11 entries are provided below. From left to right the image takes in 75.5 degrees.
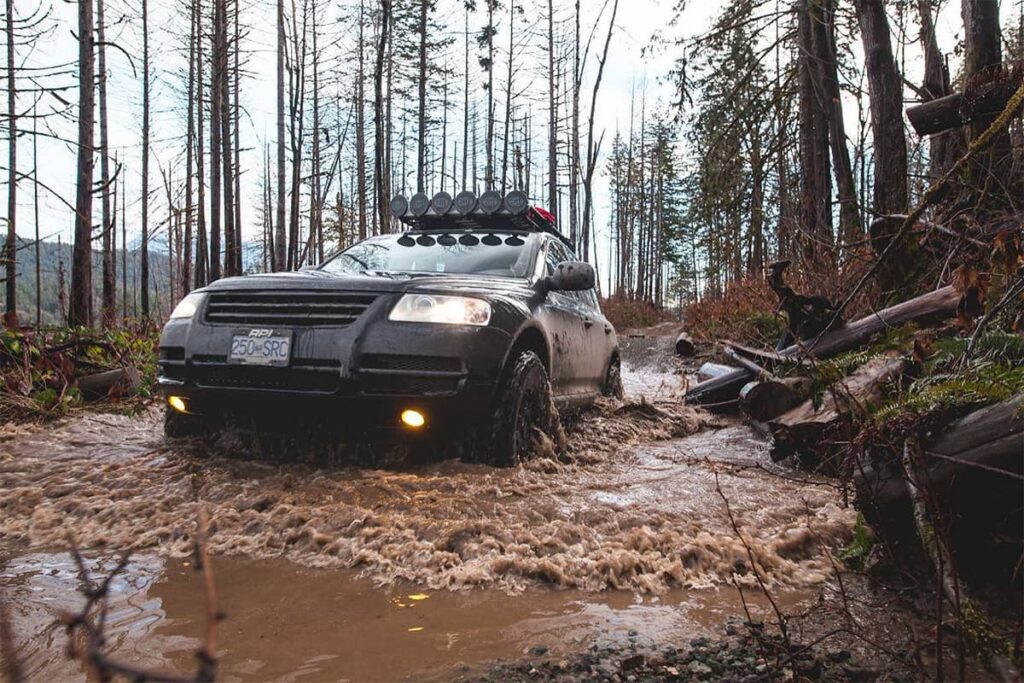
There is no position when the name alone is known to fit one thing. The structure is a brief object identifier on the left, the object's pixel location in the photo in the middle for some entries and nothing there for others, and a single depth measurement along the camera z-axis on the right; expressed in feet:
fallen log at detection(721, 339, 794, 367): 20.52
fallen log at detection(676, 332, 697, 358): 42.14
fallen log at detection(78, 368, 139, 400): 20.79
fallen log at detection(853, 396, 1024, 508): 6.48
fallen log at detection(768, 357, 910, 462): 12.64
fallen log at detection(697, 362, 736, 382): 24.23
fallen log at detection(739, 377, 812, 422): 15.65
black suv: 11.03
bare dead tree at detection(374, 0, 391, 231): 40.98
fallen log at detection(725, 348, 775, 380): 16.67
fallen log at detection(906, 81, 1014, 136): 14.58
